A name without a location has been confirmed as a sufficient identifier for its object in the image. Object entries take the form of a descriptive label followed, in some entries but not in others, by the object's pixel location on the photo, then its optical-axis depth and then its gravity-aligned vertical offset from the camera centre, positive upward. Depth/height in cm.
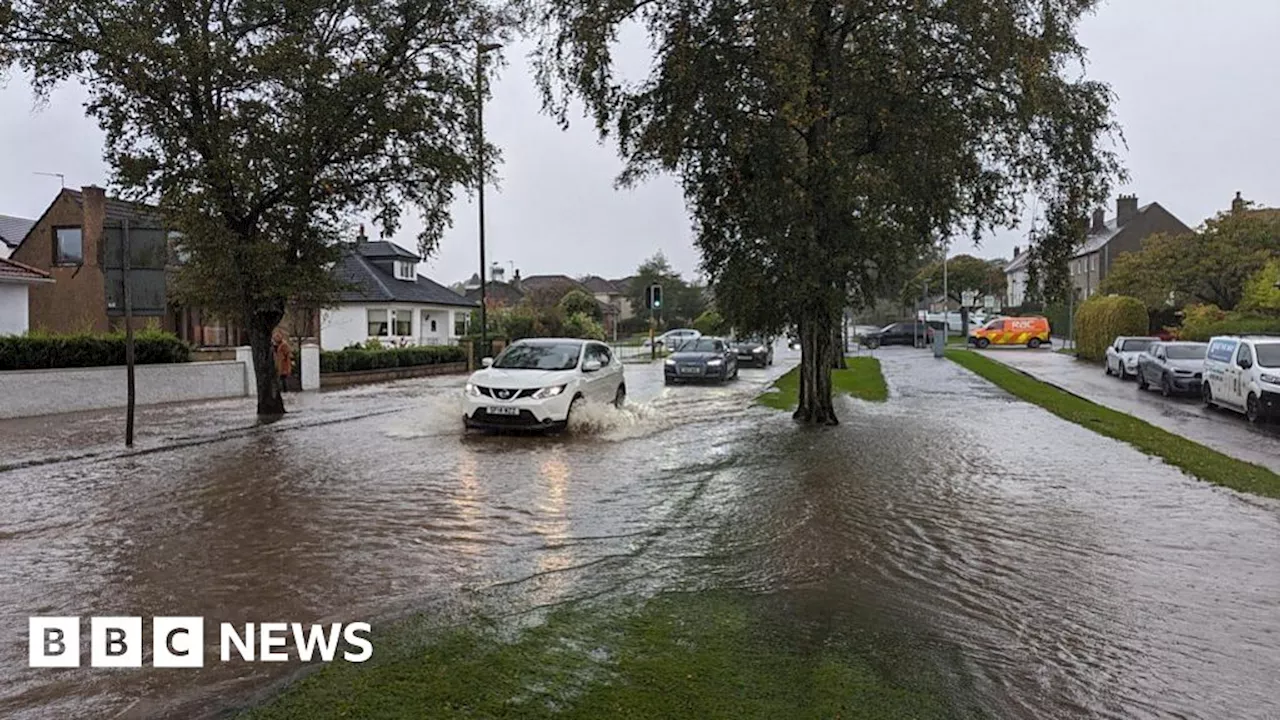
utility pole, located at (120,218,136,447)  1330 +9
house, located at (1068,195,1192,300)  7056 +801
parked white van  1709 -94
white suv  1384 -80
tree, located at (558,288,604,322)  6825 +257
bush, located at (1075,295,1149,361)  3634 +36
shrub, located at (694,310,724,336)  7011 +103
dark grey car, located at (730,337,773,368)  3781 -83
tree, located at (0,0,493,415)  1425 +386
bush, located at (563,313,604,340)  4856 +50
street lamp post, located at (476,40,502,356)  1716 +464
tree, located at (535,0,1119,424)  1313 +340
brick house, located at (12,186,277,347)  3425 +286
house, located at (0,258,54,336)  2283 +130
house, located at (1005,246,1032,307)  9575 +544
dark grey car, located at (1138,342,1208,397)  2277 -99
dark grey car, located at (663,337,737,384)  2761 -92
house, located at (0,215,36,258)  3706 +498
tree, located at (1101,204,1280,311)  4253 +339
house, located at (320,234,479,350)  4472 +159
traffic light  3516 +154
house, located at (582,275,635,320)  11625 +595
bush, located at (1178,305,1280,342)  3356 +23
